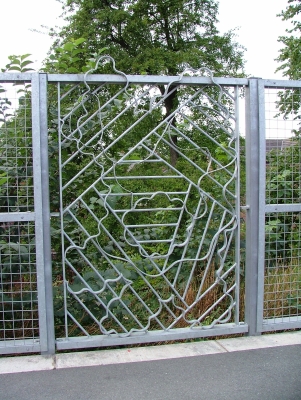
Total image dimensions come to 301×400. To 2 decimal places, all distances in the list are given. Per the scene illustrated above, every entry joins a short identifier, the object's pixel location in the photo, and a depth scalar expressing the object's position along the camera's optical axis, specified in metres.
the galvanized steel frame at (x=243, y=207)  3.29
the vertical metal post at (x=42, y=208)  3.27
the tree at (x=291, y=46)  13.43
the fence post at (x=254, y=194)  3.62
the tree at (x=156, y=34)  16.42
